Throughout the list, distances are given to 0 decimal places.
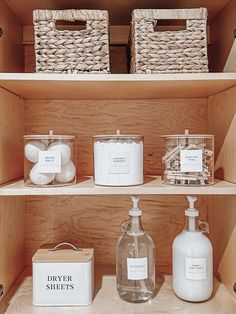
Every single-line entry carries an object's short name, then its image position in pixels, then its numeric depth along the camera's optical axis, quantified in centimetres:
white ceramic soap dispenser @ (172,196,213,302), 102
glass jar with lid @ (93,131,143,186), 98
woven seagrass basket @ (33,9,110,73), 99
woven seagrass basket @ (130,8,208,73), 100
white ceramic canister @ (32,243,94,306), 104
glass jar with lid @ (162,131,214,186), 99
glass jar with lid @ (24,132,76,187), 100
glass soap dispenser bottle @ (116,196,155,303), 107
